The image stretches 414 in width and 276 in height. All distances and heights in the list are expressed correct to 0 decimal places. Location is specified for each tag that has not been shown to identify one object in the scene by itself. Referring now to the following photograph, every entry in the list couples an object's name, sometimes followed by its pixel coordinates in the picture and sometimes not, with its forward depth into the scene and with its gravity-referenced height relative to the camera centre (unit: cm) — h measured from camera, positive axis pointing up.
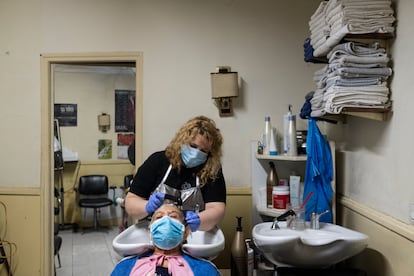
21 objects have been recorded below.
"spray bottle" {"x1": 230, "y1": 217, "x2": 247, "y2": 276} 241 -75
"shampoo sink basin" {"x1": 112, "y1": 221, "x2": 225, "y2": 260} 186 -56
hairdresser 214 -26
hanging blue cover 234 -28
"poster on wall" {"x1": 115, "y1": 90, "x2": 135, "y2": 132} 336 +13
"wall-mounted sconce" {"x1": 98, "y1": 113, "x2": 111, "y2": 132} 365 +3
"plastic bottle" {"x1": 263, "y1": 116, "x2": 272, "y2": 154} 268 -6
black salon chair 373 -62
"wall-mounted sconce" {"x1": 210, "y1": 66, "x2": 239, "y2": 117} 273 +27
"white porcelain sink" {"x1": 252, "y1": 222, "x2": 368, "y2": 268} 180 -54
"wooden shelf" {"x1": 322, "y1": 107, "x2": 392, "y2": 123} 186 +7
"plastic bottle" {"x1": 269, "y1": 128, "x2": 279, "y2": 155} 262 -12
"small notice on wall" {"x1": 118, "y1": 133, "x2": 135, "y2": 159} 356 -15
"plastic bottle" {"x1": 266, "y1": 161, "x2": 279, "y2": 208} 259 -35
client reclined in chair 175 -57
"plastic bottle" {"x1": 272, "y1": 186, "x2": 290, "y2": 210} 248 -43
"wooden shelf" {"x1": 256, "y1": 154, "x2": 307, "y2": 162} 247 -19
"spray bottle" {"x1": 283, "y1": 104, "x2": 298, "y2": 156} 254 -6
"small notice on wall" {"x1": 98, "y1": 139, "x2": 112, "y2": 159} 373 -21
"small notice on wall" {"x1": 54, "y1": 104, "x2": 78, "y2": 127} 345 +10
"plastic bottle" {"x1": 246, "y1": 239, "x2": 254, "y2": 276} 234 -76
